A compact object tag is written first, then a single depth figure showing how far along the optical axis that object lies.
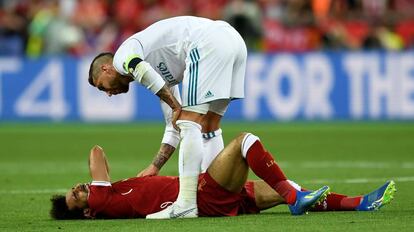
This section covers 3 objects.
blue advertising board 42.69
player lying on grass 18.31
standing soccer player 18.80
